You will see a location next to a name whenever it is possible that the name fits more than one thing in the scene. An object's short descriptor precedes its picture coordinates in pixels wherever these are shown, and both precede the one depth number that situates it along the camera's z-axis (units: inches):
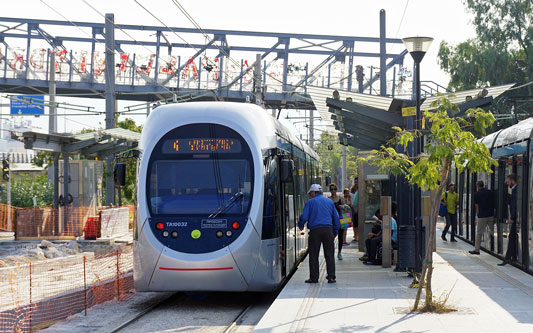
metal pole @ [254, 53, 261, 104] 1170.8
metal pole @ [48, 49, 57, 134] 1406.3
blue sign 2106.3
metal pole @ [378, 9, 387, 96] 1267.2
